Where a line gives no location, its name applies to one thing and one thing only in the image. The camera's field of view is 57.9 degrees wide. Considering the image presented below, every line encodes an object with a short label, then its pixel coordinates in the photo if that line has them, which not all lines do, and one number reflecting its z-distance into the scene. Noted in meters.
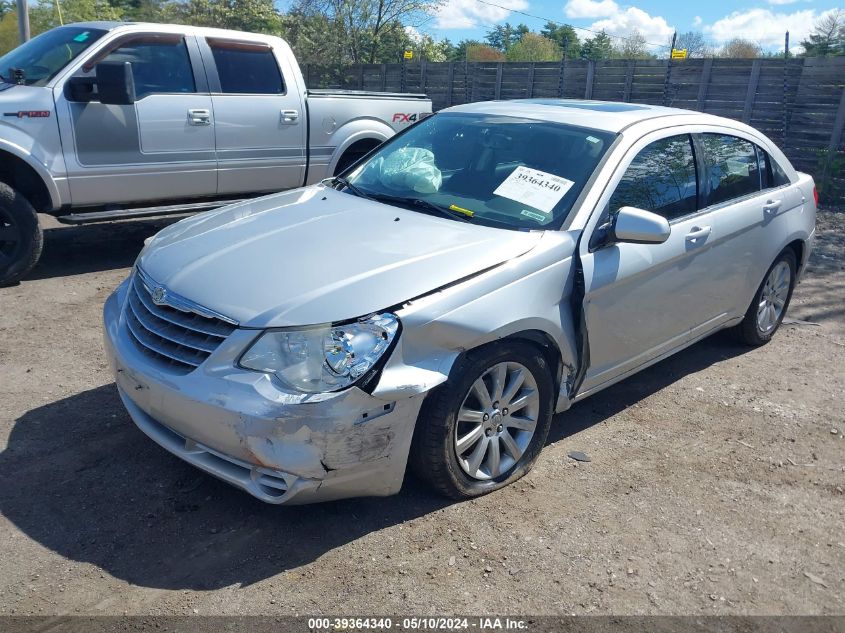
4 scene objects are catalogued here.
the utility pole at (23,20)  14.78
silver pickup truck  6.16
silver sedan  2.99
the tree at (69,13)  29.44
